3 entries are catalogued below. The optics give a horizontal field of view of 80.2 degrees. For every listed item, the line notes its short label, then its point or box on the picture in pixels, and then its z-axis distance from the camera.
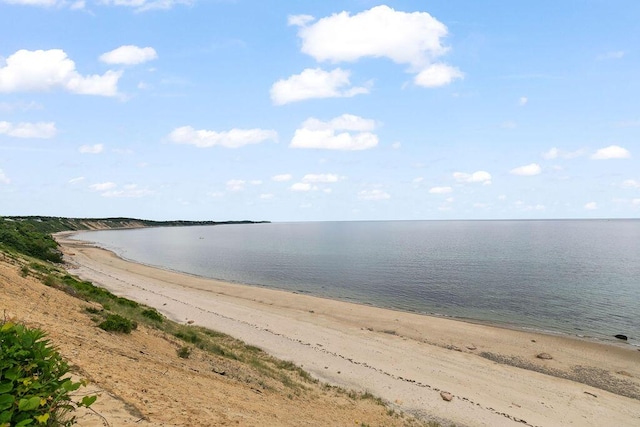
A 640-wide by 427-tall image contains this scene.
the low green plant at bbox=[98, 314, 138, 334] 16.75
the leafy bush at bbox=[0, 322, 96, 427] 5.06
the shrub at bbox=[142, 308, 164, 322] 24.03
